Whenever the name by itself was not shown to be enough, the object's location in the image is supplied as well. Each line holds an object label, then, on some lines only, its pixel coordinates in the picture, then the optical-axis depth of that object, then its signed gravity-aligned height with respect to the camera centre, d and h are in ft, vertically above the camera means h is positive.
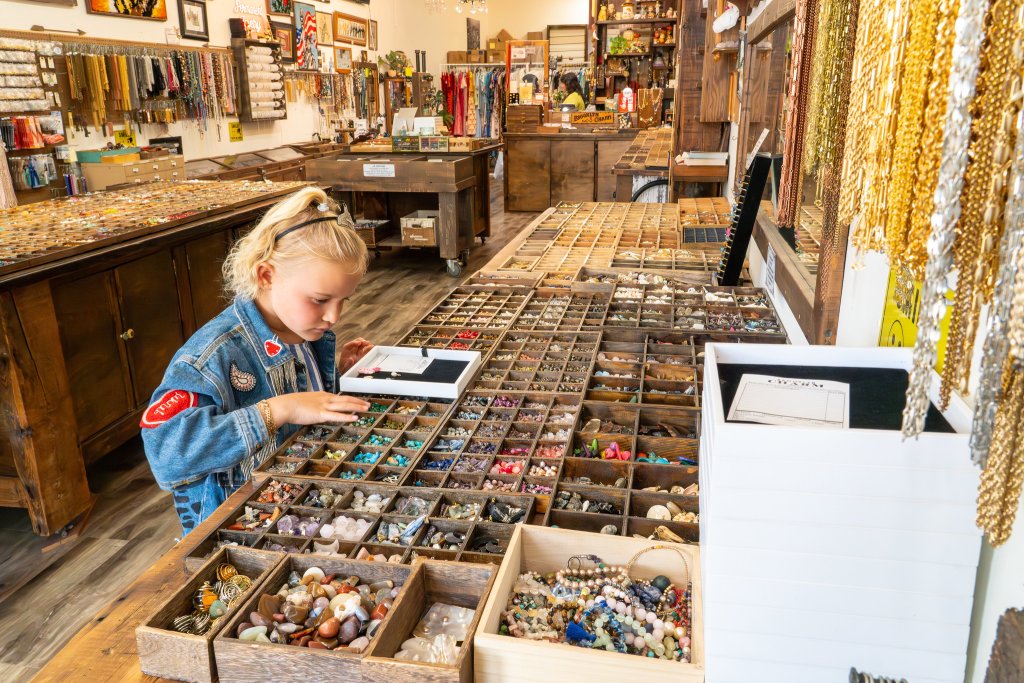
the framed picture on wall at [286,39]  30.42 +3.82
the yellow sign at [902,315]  3.44 -0.95
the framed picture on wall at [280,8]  29.84 +5.02
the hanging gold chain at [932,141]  2.29 -0.04
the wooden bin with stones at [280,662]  3.12 -2.20
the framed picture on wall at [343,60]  35.35 +3.42
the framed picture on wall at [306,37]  31.53 +4.05
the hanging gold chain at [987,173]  1.91 -0.12
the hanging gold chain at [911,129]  2.46 -0.01
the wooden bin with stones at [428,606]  3.02 -2.14
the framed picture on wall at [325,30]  33.42 +4.59
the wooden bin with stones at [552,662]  3.07 -2.17
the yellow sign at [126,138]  21.43 -0.10
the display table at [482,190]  25.31 -2.01
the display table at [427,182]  22.30 -1.49
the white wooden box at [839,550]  2.50 -1.46
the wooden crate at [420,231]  23.47 -3.08
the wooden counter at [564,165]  31.81 -1.47
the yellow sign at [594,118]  32.33 +0.52
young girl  5.28 -1.74
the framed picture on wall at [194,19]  24.38 +3.74
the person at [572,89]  36.81 +2.18
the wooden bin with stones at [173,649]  3.22 -2.20
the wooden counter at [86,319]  9.10 -2.66
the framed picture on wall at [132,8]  20.45 +3.59
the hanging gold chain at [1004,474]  1.94 -0.93
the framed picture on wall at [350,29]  35.04 +4.94
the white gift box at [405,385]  6.02 -2.05
